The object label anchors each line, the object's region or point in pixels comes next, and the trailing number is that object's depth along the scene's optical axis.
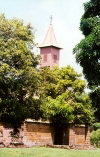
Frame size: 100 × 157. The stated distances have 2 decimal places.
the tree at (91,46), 18.30
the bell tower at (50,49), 68.75
